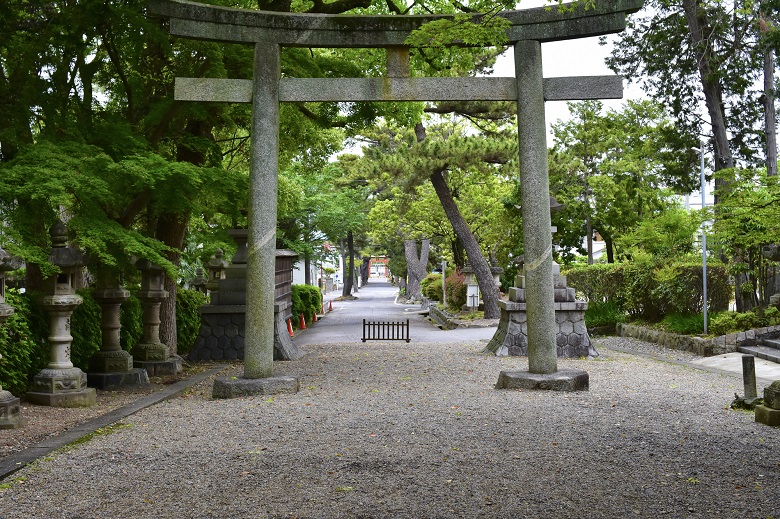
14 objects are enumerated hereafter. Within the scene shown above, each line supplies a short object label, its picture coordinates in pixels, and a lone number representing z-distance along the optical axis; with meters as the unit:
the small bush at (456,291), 28.91
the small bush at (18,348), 7.76
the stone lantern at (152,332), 10.78
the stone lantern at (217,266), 16.78
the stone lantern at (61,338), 8.05
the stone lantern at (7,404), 6.58
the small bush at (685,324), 15.13
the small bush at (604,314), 19.22
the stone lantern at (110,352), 9.52
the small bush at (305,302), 23.45
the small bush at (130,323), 10.74
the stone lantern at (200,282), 18.42
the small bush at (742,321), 13.96
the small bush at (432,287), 36.88
